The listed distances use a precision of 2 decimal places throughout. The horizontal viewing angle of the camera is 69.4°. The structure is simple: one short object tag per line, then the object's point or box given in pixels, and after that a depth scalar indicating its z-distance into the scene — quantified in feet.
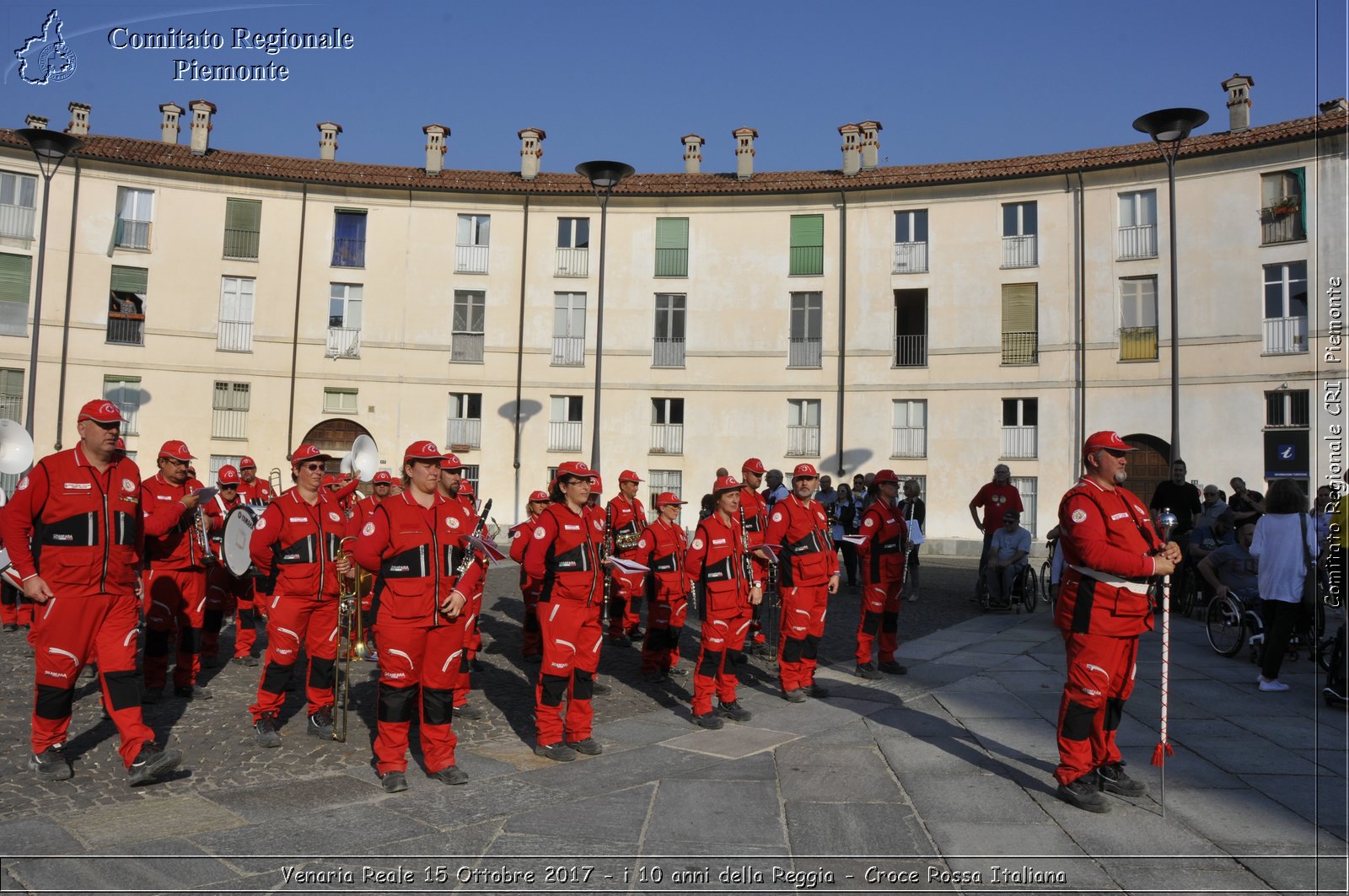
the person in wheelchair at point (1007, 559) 50.03
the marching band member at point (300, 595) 23.68
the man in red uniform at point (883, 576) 32.96
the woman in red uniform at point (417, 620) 19.83
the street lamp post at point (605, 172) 74.23
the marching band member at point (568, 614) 22.38
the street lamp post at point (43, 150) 66.59
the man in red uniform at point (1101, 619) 18.92
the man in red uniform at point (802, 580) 29.48
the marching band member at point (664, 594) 32.22
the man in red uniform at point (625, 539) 37.29
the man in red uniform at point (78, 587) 19.57
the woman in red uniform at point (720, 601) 26.25
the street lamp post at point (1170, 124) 55.16
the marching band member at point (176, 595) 27.32
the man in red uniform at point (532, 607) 34.37
